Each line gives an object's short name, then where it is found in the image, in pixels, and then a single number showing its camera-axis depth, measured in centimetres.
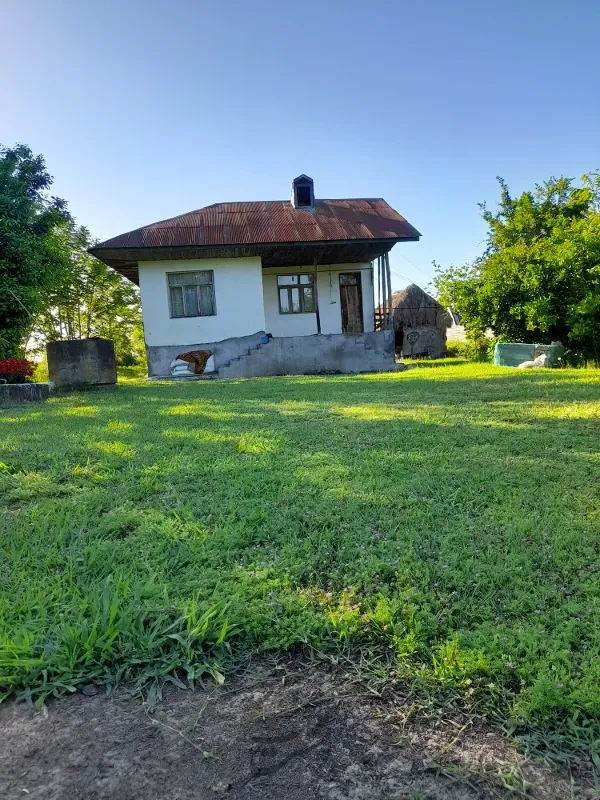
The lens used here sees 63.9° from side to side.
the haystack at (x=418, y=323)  1778
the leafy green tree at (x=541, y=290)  1149
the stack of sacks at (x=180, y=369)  1348
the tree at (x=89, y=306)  2303
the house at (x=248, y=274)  1370
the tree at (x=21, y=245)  1170
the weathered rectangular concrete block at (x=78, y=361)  876
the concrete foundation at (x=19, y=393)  765
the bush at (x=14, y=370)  854
